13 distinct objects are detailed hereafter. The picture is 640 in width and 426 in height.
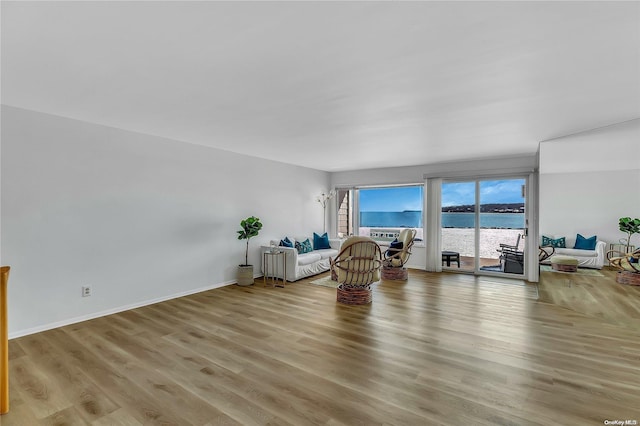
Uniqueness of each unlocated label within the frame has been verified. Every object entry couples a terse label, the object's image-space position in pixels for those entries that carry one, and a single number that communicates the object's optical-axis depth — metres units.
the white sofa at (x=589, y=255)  3.87
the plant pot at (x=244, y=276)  5.49
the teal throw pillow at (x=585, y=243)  3.91
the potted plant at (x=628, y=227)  3.39
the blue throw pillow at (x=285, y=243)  6.21
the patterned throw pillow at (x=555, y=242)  4.47
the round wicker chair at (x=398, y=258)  5.97
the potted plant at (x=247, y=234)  5.45
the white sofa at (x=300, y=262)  5.75
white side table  5.63
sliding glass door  6.06
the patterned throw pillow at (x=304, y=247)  6.47
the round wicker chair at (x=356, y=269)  4.37
